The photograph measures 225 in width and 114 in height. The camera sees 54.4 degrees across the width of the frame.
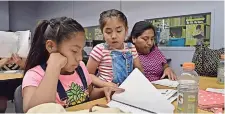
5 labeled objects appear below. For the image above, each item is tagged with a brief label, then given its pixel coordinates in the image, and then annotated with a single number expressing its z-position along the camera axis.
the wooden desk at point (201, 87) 0.80
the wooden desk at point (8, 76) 1.83
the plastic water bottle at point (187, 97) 0.69
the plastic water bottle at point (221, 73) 1.33
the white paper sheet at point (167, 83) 1.23
